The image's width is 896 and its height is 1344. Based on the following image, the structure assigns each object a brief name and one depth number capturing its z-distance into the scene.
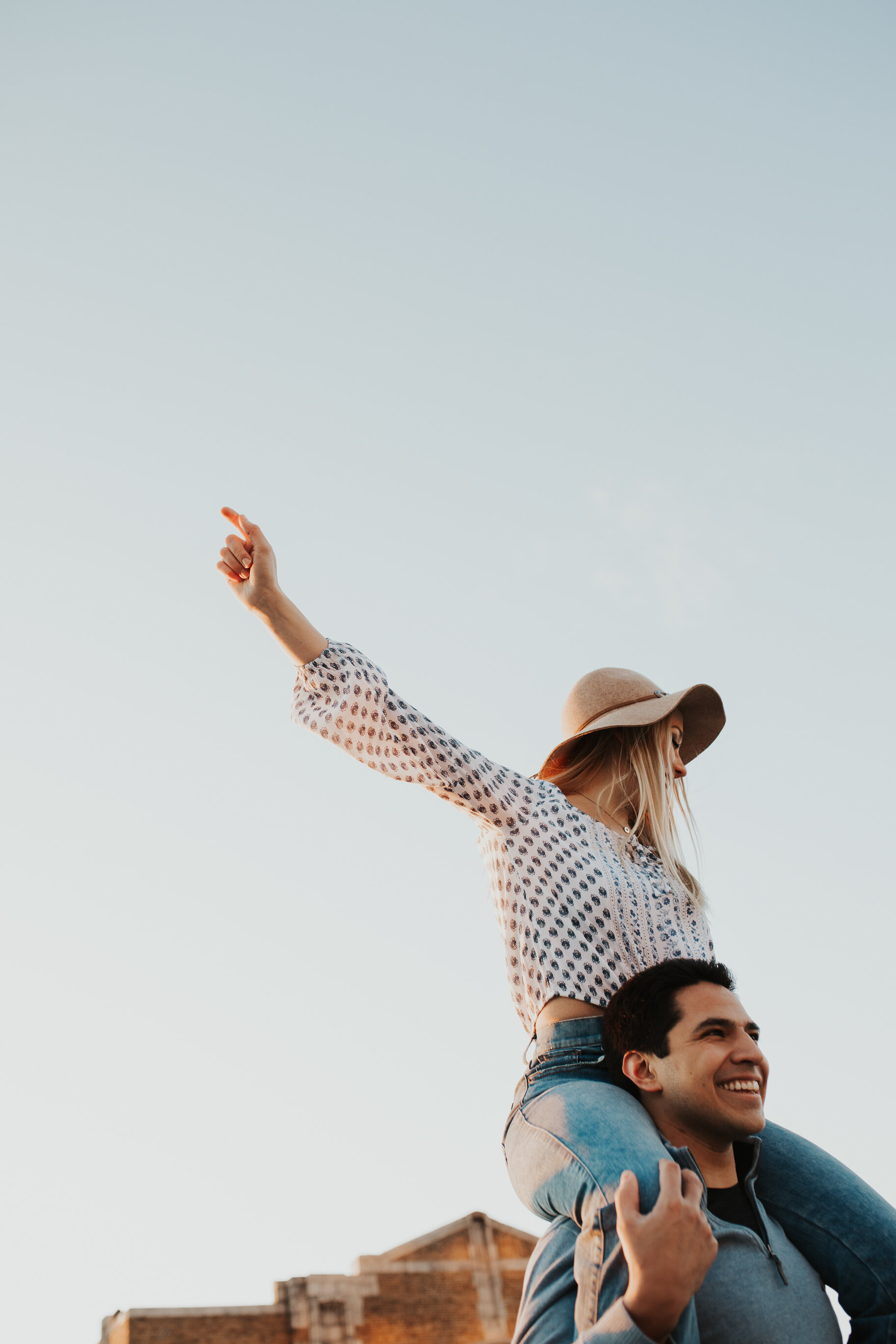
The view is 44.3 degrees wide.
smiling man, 2.69
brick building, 13.14
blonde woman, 2.86
